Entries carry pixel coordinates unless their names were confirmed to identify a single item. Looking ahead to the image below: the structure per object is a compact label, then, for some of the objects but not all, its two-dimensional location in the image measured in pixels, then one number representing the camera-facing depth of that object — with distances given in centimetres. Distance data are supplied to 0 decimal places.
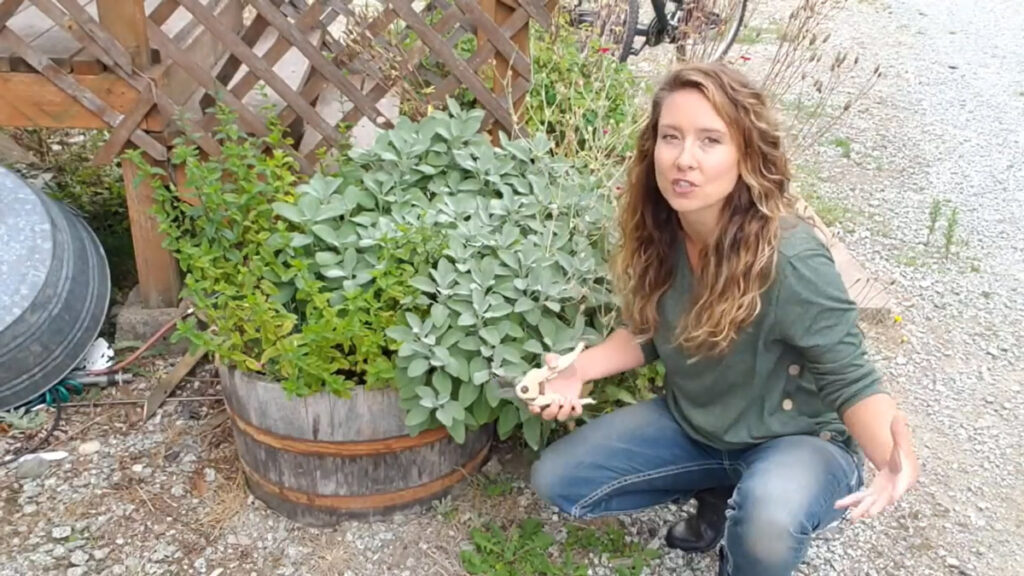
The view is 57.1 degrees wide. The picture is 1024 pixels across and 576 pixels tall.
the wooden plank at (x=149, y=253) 294
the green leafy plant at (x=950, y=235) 420
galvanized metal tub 275
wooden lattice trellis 270
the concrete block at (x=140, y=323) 311
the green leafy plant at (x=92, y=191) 354
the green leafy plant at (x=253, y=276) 223
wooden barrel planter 228
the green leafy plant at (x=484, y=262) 221
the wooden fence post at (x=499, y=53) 274
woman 182
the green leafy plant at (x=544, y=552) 237
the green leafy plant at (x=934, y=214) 429
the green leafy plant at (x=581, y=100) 290
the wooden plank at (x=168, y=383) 291
